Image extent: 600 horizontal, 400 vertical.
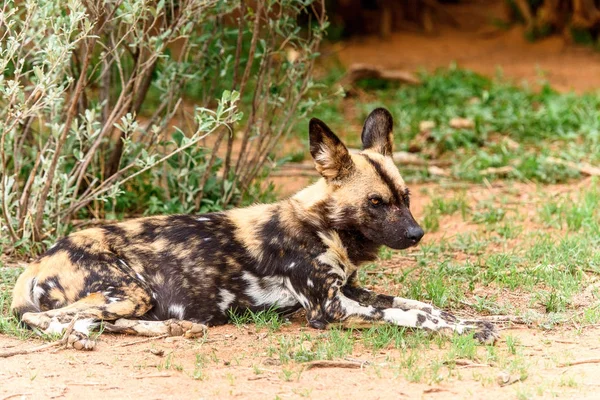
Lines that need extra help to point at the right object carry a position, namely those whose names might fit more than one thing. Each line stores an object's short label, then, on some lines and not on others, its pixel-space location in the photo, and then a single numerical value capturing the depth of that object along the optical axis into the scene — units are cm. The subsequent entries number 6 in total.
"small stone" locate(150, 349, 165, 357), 864
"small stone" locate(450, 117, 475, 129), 1722
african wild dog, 934
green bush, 1096
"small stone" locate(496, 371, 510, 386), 780
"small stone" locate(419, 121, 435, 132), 1733
